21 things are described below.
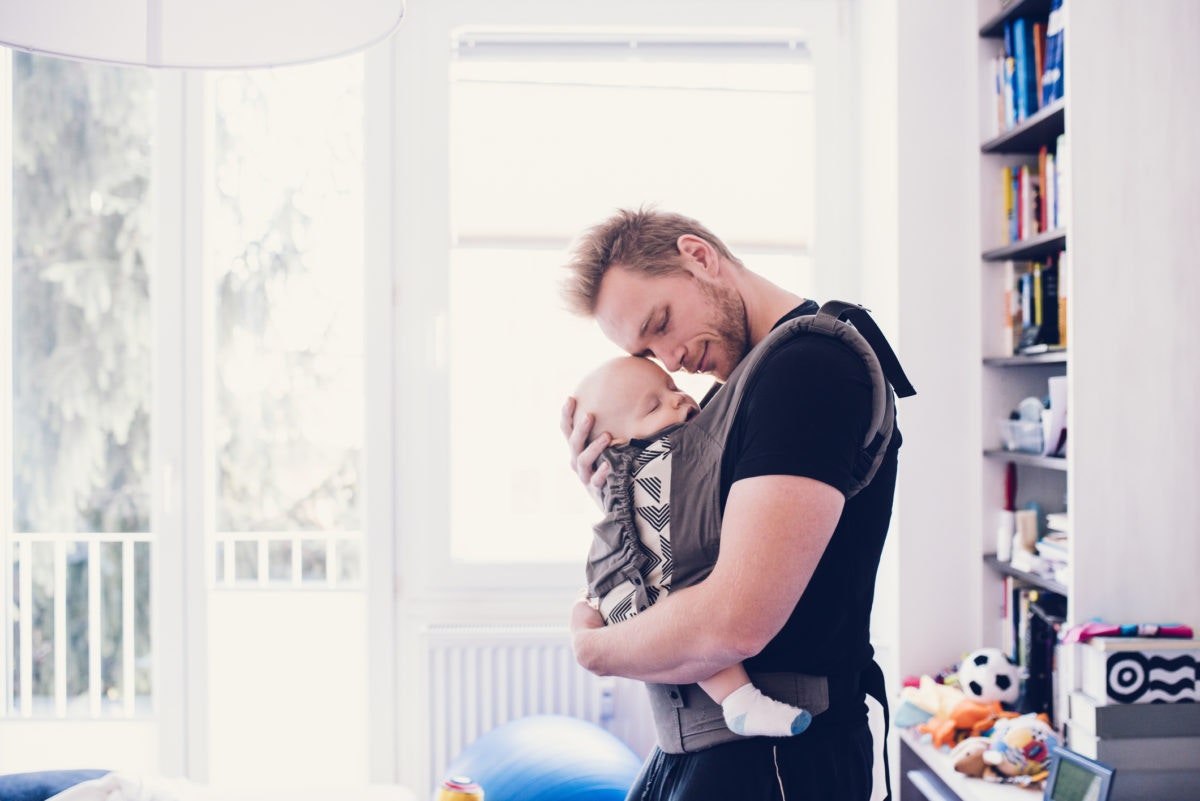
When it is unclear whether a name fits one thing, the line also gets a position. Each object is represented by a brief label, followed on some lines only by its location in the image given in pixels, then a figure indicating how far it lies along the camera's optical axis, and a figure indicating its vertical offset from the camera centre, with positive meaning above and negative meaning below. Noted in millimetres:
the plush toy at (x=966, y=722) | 2145 -732
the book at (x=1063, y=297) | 2154 +277
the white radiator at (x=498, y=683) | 2664 -789
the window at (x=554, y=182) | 2836 +727
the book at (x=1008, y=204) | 2393 +556
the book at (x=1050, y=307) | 2227 +258
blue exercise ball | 2061 -831
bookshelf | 1849 +203
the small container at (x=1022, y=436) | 2258 -59
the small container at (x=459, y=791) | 1927 -803
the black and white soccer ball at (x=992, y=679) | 2230 -657
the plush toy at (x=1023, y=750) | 1926 -727
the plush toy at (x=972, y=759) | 1959 -751
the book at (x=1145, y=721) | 1746 -594
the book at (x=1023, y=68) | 2268 +866
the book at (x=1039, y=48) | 2234 +899
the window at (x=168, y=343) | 2785 +230
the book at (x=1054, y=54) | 2104 +845
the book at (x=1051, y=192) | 2174 +531
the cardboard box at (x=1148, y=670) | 1753 -498
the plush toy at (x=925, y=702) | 2221 -726
